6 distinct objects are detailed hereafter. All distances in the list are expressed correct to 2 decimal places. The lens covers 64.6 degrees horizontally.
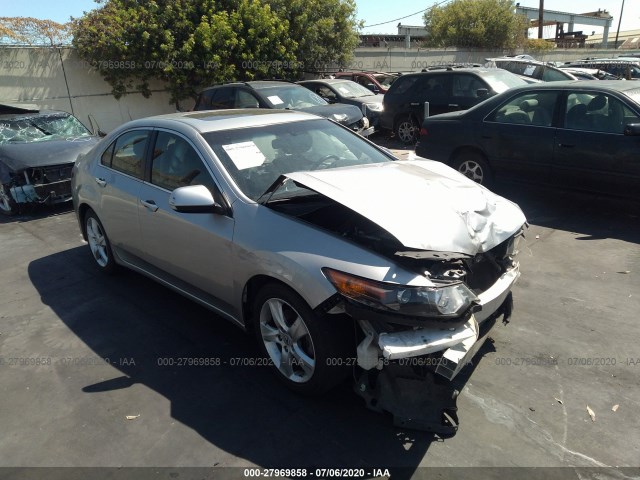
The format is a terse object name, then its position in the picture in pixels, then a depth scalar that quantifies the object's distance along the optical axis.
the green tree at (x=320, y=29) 17.17
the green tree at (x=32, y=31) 13.65
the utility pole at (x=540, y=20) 37.49
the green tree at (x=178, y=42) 14.66
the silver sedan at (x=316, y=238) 2.69
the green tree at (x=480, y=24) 31.34
